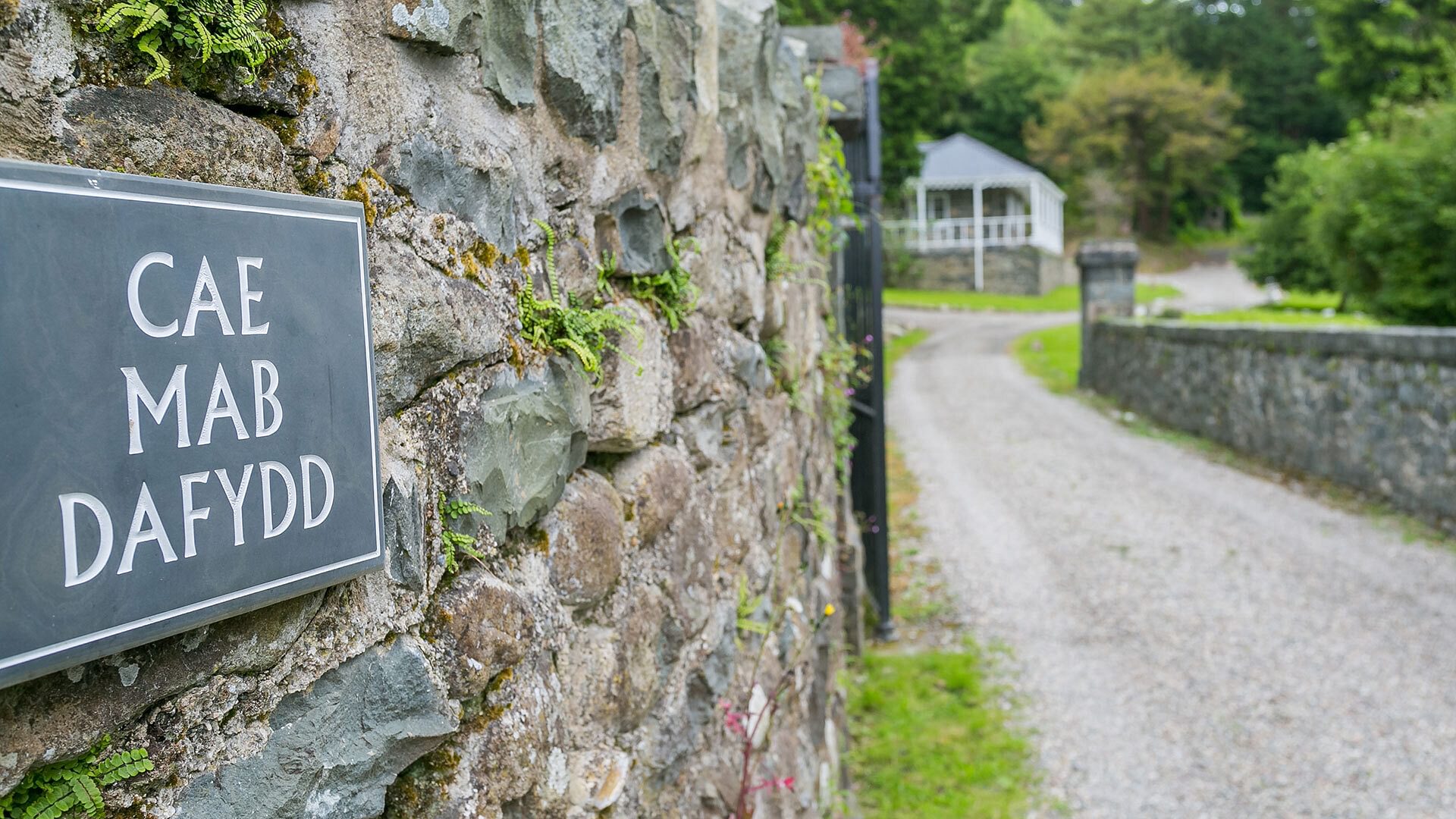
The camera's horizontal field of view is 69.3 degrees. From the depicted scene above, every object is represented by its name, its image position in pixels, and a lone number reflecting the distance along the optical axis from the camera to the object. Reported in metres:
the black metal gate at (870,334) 5.67
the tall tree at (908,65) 18.94
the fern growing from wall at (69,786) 0.74
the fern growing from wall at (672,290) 1.74
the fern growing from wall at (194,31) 0.80
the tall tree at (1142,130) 37.94
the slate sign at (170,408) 0.68
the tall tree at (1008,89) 44.47
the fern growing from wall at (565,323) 1.34
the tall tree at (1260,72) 45.78
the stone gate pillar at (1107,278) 15.22
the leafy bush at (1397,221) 10.68
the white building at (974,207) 34.91
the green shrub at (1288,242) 25.88
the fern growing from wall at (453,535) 1.13
